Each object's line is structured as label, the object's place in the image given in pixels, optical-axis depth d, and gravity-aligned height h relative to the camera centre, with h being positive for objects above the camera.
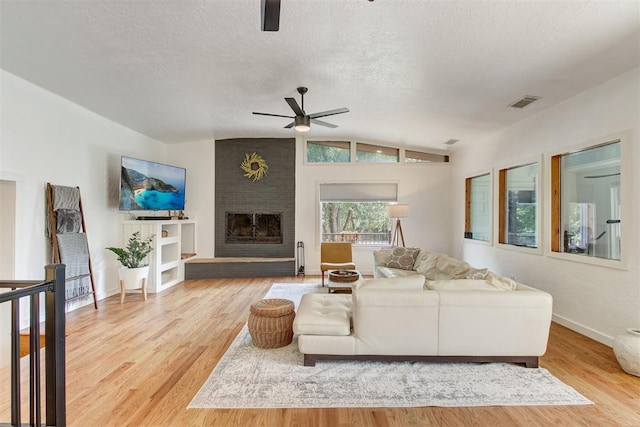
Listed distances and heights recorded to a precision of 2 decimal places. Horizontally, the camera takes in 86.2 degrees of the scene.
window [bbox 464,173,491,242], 5.95 +0.12
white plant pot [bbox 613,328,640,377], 2.75 -1.12
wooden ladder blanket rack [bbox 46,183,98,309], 4.21 -0.31
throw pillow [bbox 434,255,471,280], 4.42 -0.73
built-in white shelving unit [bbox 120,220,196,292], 5.70 -0.63
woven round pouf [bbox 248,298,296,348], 3.25 -1.06
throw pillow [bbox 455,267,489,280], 3.63 -0.66
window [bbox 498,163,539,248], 4.70 +0.12
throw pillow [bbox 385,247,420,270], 5.74 -0.74
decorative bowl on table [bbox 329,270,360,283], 4.91 -0.91
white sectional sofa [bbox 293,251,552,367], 2.79 -0.94
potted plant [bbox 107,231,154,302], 5.05 -0.80
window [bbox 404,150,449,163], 7.50 +1.26
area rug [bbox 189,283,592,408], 2.39 -1.30
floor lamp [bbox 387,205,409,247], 6.57 +0.06
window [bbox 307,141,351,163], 7.48 +1.37
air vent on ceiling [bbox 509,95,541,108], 4.02 +1.37
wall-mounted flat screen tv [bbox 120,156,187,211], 5.49 +0.51
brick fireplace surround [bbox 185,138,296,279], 7.45 +0.51
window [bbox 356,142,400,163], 7.48 +1.34
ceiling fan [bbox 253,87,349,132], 4.07 +1.20
